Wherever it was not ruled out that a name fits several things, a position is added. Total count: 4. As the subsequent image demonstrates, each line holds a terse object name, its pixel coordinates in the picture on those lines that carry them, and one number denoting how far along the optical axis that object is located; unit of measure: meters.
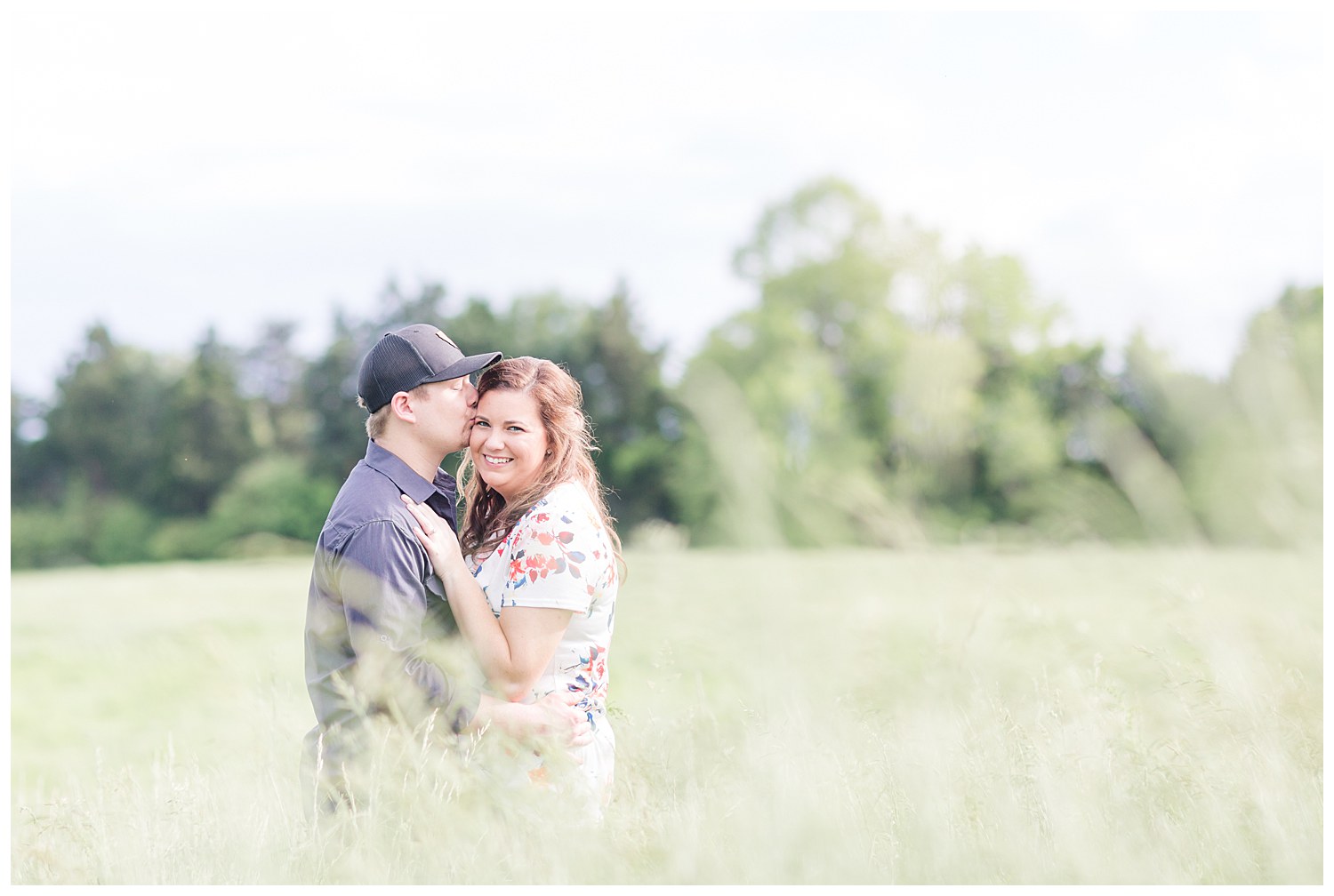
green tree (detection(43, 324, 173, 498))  50.19
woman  3.89
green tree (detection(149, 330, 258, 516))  47.25
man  3.78
